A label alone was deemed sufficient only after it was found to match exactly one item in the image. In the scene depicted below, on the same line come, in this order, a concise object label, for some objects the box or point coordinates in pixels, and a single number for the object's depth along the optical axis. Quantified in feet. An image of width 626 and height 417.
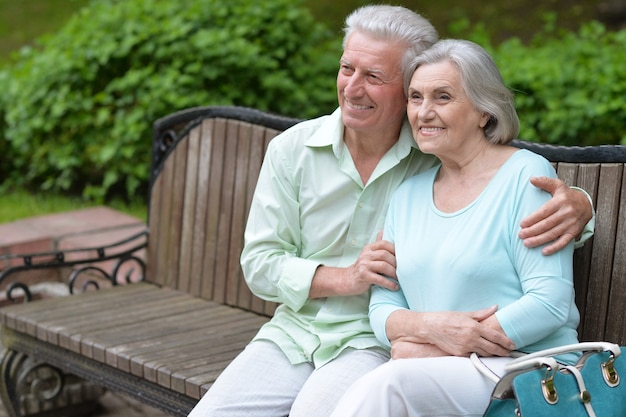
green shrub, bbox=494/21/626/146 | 27.01
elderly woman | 12.82
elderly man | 14.76
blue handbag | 11.98
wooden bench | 17.77
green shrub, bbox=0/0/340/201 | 29.85
